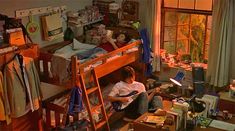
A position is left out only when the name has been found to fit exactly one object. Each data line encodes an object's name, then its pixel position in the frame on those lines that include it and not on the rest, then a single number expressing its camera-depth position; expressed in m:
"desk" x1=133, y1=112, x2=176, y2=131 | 3.75
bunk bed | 4.43
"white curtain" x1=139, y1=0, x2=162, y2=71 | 5.80
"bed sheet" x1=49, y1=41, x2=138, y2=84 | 4.45
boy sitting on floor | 4.66
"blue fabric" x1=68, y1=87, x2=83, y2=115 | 4.41
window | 5.71
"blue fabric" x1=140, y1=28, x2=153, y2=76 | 5.78
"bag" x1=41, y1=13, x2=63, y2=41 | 5.30
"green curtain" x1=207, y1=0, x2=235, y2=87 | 5.18
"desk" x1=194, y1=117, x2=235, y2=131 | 3.74
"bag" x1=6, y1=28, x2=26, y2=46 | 4.29
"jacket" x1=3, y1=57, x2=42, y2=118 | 4.12
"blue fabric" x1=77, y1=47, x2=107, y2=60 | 4.93
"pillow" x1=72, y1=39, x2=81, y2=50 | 5.39
